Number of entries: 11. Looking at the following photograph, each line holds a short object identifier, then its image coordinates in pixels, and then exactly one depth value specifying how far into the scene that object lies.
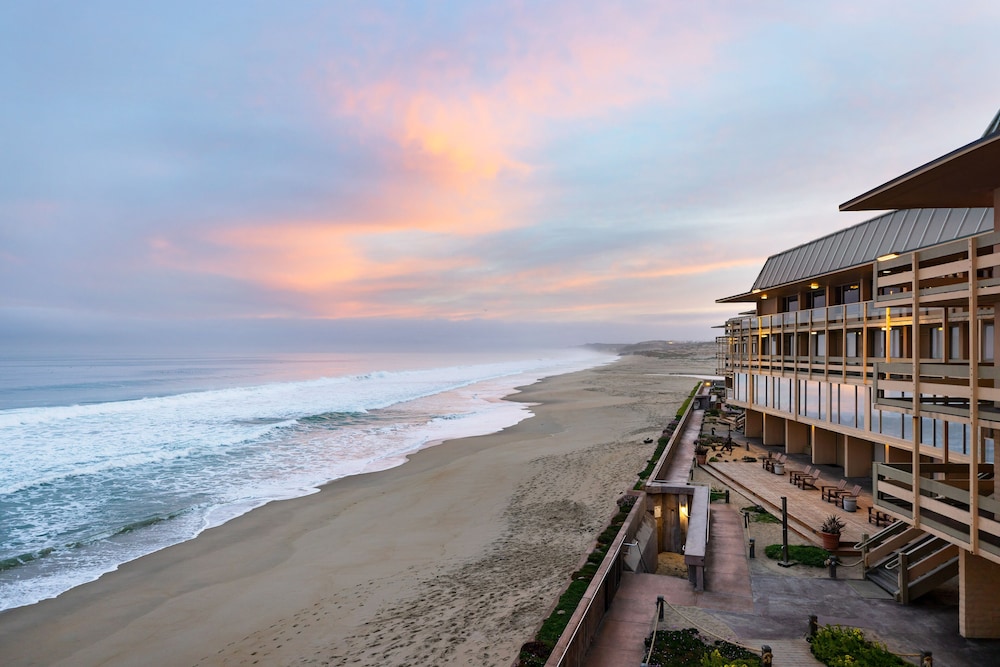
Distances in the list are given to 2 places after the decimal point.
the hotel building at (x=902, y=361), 8.00
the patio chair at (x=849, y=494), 17.02
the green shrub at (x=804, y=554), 12.93
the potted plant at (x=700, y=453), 22.87
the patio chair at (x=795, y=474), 19.56
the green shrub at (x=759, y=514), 16.16
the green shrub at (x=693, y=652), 8.60
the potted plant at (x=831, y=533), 13.20
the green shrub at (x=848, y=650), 8.59
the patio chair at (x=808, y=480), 18.86
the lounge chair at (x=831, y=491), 17.33
